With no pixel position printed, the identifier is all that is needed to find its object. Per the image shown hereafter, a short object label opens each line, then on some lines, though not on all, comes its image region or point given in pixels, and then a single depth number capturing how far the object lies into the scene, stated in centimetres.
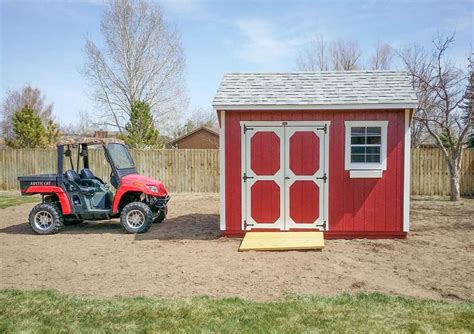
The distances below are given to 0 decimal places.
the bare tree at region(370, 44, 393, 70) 2856
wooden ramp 725
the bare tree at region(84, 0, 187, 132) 2823
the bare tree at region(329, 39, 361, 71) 2938
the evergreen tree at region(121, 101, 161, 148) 2248
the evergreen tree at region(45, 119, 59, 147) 2488
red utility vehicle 896
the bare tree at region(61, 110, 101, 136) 3153
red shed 823
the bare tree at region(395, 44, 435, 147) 1576
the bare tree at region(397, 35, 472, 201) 1330
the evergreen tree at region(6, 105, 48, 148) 2252
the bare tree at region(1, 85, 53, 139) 4231
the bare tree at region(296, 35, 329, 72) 3052
